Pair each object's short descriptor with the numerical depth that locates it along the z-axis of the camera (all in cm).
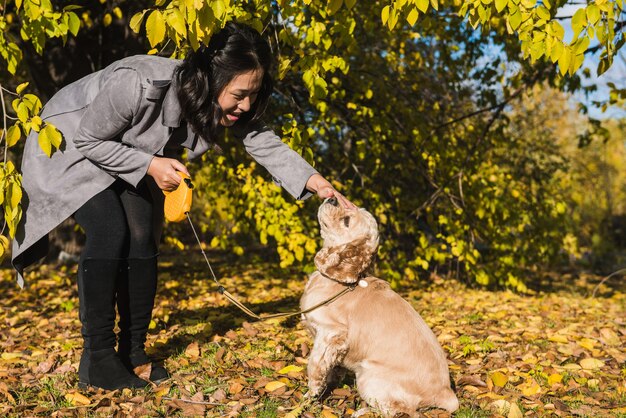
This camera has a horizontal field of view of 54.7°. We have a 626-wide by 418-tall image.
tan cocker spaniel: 296
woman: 311
